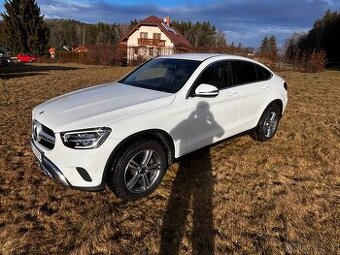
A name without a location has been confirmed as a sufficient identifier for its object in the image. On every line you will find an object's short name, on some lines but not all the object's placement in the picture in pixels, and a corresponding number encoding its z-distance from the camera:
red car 40.38
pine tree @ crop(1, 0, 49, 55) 43.16
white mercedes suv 3.27
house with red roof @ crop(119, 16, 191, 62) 46.16
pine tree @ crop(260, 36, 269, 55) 25.44
